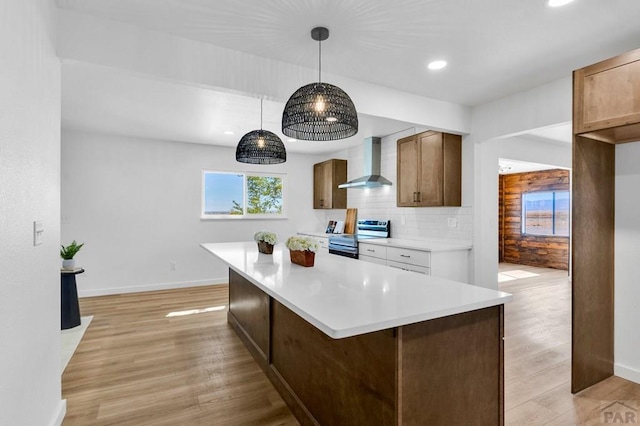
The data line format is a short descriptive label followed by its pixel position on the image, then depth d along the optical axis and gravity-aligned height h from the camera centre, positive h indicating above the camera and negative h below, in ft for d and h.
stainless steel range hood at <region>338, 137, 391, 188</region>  17.04 +2.61
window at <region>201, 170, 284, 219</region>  19.49 +0.98
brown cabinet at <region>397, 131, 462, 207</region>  13.16 +1.71
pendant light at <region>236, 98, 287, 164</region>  10.24 +1.99
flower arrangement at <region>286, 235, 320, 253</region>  8.04 -0.78
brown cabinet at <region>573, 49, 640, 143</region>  6.63 +2.38
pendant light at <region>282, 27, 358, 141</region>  6.34 +1.99
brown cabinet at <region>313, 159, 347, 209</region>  20.17 +1.71
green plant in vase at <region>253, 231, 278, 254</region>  10.00 -0.88
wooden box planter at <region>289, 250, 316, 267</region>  8.15 -1.13
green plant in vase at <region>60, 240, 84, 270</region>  12.44 -1.73
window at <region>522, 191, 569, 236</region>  24.27 -0.05
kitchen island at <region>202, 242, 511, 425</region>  4.56 -2.14
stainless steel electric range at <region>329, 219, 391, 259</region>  15.80 -1.26
